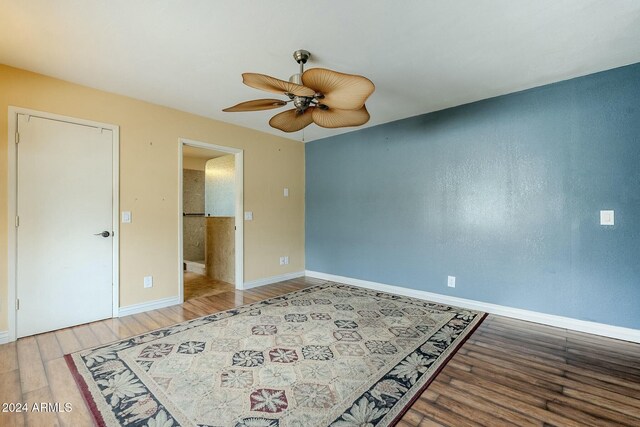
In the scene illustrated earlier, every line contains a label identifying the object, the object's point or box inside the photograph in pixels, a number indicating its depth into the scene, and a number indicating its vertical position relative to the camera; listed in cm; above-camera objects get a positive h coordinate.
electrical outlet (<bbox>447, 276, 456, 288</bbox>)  349 -81
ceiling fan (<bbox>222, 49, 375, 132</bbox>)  172 +82
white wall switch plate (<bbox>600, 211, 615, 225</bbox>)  257 -3
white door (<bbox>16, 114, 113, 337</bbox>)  258 -7
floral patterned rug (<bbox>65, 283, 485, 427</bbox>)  159 -109
